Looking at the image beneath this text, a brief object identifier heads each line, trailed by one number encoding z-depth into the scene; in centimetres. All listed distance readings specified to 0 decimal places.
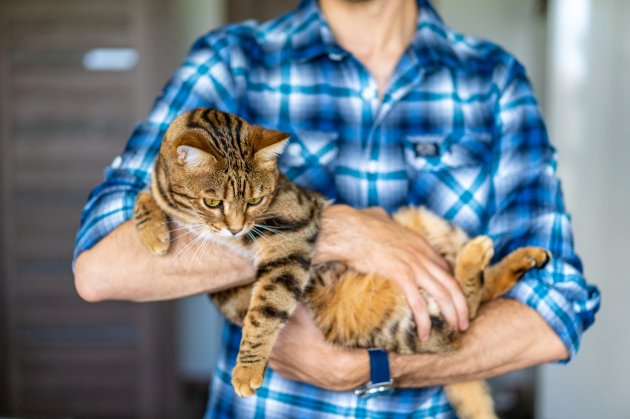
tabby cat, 112
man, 122
